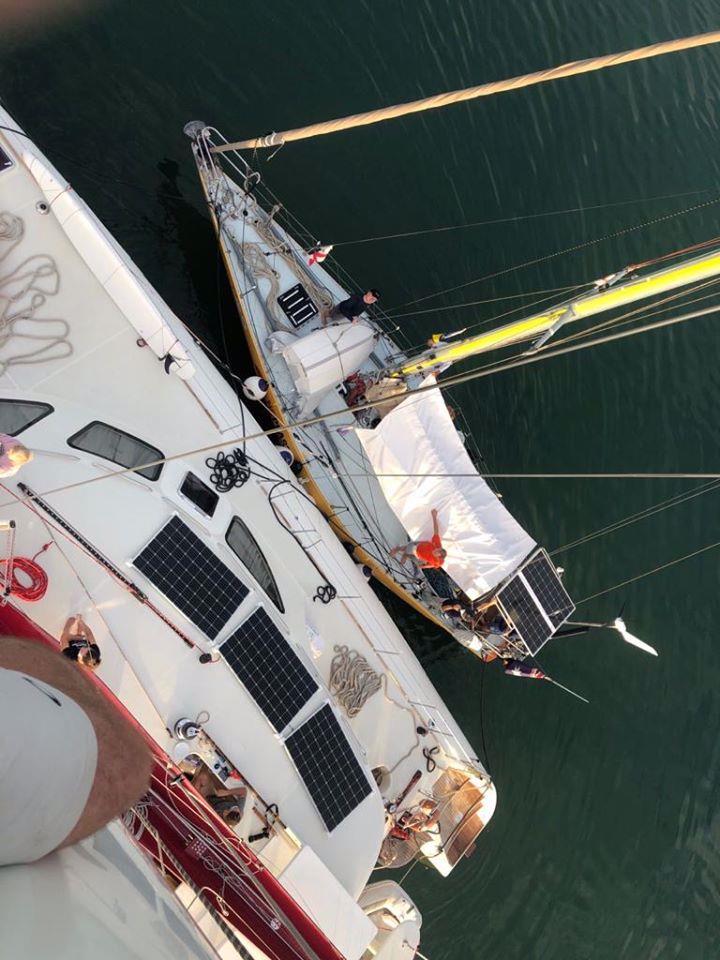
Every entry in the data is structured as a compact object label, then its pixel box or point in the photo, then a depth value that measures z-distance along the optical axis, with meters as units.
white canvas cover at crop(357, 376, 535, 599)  11.70
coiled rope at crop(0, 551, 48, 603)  7.73
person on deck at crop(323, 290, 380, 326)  12.62
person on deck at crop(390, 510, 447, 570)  11.86
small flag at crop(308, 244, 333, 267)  12.46
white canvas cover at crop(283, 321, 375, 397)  11.83
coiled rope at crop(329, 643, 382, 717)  10.10
